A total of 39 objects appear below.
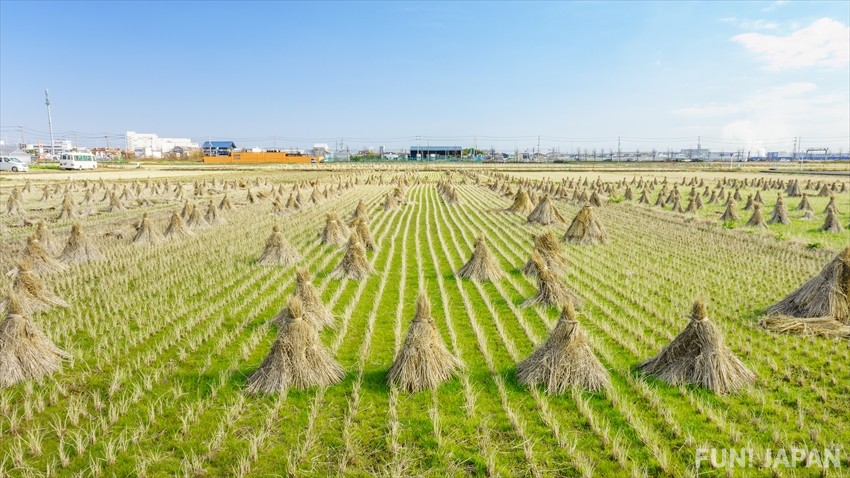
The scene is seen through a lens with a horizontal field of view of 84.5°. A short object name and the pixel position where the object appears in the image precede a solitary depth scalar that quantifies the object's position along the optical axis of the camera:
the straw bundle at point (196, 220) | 18.70
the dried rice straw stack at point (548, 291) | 9.14
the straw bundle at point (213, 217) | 19.86
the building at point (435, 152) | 122.28
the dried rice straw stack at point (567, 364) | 5.85
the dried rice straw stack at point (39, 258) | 11.16
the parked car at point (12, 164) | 52.91
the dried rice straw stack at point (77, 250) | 12.56
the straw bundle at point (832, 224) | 16.86
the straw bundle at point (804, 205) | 21.89
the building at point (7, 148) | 131.60
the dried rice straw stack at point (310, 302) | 7.86
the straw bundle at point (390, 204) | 24.06
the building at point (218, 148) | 114.20
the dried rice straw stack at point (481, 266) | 11.07
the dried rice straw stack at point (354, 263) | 11.10
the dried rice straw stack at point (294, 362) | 5.94
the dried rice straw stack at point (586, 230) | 15.27
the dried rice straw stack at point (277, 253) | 12.79
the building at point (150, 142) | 182.00
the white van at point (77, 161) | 59.88
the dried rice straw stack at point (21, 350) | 6.08
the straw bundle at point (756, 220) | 18.08
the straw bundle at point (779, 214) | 19.12
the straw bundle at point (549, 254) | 11.31
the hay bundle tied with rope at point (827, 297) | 7.63
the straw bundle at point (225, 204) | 23.49
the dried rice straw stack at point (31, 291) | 8.57
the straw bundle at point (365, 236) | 14.13
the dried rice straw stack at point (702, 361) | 5.79
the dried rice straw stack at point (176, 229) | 16.64
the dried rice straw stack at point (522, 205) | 23.06
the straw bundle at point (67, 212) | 20.69
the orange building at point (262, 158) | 94.25
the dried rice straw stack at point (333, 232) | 15.44
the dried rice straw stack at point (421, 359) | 5.93
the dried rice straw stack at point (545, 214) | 19.27
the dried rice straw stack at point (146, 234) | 15.46
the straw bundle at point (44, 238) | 13.01
